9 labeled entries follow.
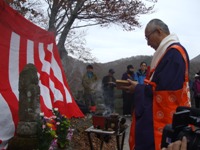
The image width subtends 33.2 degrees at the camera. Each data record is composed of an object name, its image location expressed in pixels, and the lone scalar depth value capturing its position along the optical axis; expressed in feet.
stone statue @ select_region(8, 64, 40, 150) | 14.76
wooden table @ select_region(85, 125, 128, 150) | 16.68
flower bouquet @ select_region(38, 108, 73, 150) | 14.76
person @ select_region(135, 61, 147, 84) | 28.69
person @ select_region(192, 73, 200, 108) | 38.34
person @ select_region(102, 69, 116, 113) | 35.32
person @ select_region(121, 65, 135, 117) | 35.40
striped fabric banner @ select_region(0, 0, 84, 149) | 15.62
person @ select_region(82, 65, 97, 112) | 33.36
